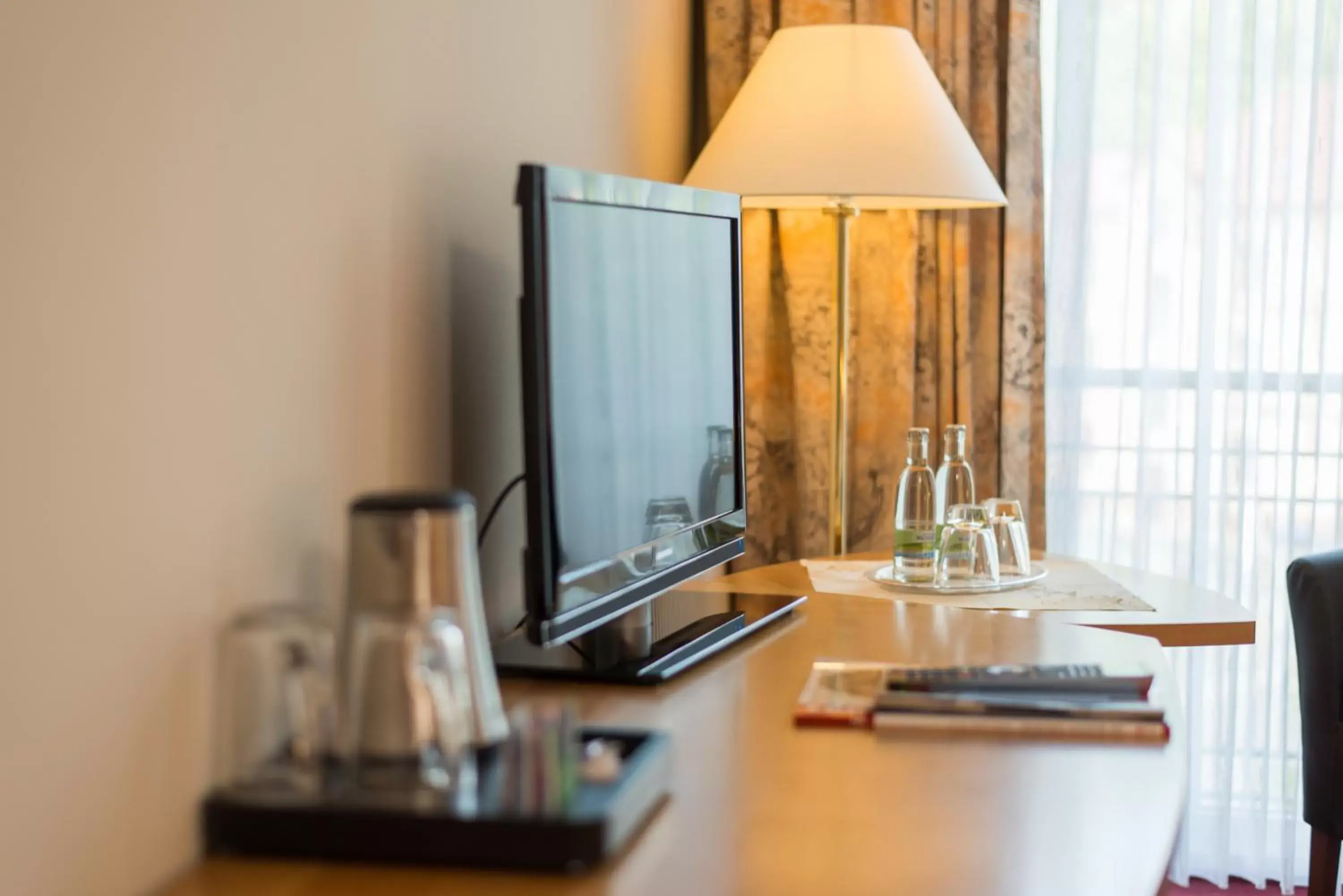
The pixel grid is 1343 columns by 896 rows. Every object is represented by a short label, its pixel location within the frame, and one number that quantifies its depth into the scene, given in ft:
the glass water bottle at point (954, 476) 7.27
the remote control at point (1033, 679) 4.41
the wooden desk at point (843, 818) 3.08
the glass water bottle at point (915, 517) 7.00
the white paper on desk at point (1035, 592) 6.62
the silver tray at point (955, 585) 6.82
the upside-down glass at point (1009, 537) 7.29
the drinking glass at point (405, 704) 3.18
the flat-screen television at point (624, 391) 4.32
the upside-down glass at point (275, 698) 3.16
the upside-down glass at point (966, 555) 6.89
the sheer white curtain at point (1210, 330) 9.58
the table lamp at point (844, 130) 7.39
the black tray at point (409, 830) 3.05
